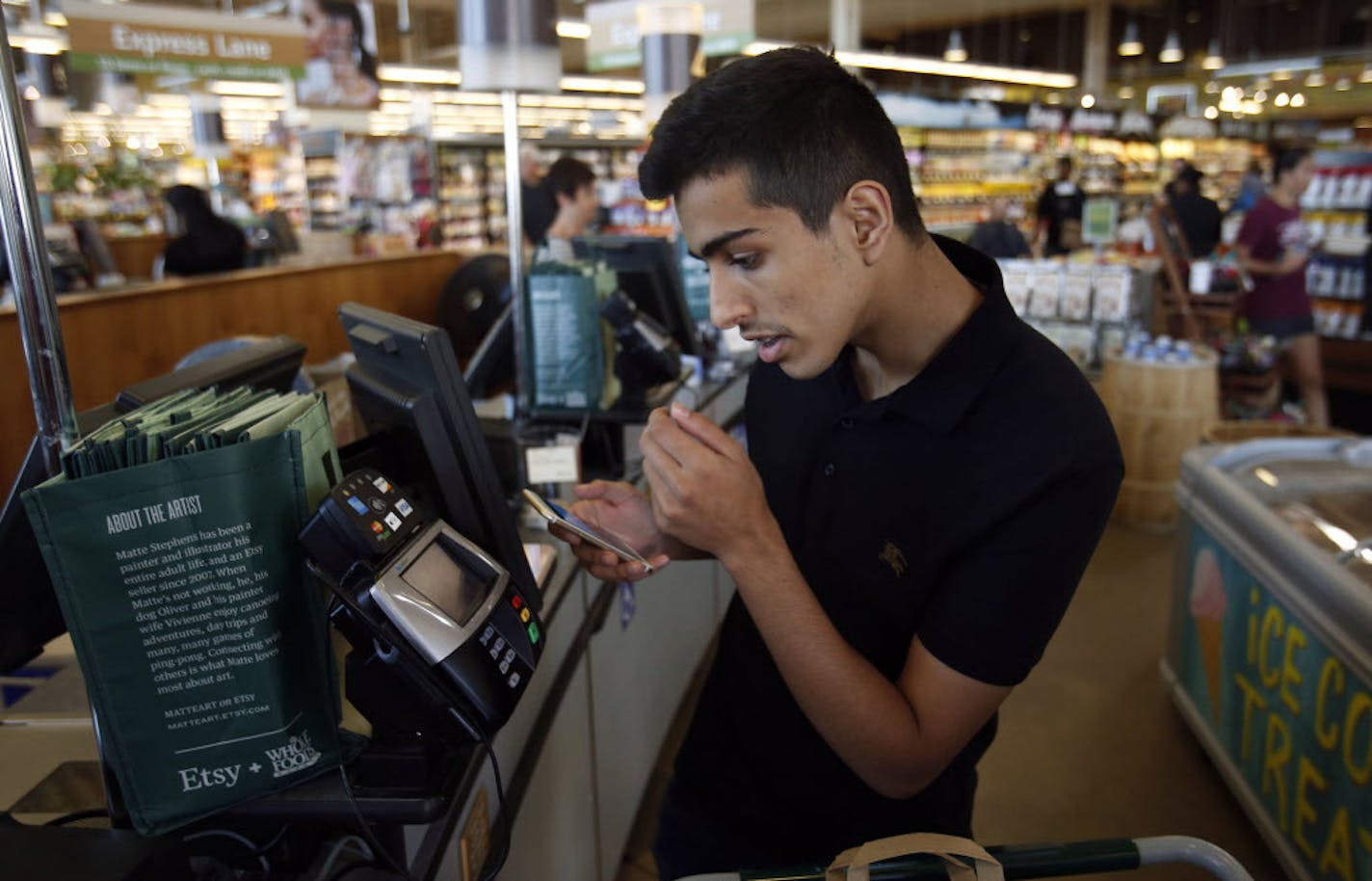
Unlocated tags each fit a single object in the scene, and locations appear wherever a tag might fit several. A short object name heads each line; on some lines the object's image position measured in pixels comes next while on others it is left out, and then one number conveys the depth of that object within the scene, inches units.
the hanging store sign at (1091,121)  545.3
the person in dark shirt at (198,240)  239.1
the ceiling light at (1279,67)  601.0
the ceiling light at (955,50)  587.4
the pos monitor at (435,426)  43.1
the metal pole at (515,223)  105.7
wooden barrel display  196.1
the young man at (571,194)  190.9
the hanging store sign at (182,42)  228.4
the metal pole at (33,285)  44.5
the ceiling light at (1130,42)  602.7
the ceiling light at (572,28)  438.5
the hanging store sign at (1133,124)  568.4
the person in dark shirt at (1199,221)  319.6
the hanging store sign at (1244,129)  722.0
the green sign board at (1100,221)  293.0
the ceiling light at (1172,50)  604.7
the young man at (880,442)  43.3
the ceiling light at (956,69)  462.0
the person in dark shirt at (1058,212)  384.5
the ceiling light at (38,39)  294.5
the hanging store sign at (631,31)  244.5
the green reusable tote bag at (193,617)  36.5
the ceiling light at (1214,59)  650.2
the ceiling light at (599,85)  548.7
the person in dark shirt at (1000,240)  263.0
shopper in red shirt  245.9
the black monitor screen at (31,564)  45.8
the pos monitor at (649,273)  135.3
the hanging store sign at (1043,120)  528.7
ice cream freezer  89.5
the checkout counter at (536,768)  42.5
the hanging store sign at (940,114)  460.4
